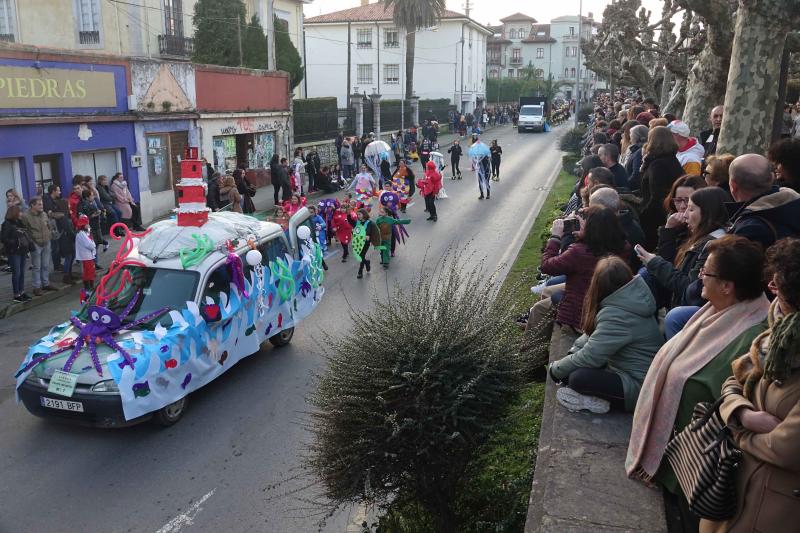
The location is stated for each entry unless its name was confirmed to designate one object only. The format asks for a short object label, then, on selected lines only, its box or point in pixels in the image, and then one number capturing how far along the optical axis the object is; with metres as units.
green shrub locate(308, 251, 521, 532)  4.80
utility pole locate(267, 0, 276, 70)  29.44
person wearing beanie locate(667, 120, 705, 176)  9.18
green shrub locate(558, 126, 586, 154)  37.72
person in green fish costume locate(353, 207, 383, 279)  14.46
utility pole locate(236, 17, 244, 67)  32.84
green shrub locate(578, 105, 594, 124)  59.28
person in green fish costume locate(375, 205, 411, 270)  15.23
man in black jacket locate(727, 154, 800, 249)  4.92
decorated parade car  7.56
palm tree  56.22
